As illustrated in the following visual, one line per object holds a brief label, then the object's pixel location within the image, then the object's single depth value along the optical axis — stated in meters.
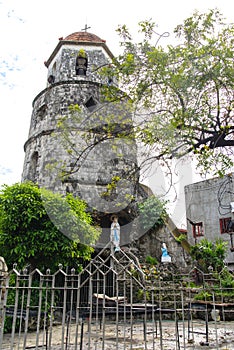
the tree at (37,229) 9.02
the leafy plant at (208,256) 13.85
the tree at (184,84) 6.12
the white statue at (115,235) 12.85
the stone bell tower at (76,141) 14.39
